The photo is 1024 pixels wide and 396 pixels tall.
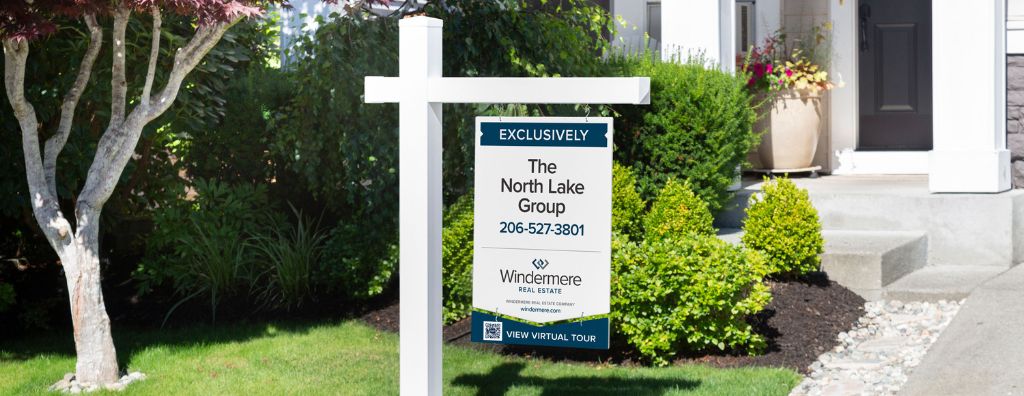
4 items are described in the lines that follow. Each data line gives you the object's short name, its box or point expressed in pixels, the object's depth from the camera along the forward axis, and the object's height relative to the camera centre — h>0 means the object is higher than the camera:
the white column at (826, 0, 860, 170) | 9.94 +0.84
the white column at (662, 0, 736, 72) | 8.44 +1.09
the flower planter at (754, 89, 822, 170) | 9.59 +0.47
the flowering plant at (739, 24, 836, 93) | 9.48 +0.97
